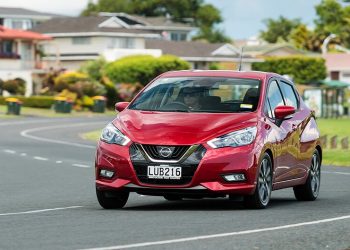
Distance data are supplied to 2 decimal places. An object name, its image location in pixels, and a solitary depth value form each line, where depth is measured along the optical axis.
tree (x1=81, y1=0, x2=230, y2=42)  179.38
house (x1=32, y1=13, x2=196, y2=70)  126.62
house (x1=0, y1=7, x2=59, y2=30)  150.12
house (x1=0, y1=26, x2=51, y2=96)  108.25
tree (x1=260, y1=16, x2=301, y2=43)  195.12
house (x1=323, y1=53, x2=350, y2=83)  142.00
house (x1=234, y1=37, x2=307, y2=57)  154.12
